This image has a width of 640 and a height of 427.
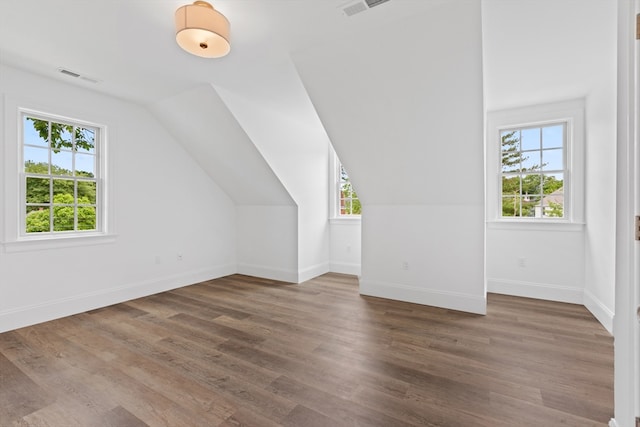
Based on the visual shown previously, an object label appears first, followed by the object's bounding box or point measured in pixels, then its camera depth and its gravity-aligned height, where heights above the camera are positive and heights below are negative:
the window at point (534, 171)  3.99 +0.55
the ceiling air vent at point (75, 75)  3.19 +1.49
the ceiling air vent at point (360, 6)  2.15 +1.49
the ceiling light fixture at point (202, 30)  2.04 +1.28
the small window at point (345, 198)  5.64 +0.25
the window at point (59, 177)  3.31 +0.40
